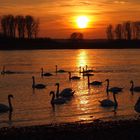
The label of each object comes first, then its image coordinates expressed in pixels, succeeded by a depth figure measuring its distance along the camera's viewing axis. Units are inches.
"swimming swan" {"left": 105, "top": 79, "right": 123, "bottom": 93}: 1105.4
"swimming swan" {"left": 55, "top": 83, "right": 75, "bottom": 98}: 1013.5
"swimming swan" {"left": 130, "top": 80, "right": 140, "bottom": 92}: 1128.3
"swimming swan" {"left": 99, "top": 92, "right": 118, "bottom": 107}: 861.2
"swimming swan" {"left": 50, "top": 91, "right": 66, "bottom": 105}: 900.6
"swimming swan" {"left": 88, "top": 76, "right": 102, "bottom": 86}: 1300.7
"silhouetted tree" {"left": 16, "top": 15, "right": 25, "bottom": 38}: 5047.7
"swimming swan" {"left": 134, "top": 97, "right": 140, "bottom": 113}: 758.2
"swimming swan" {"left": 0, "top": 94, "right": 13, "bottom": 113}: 808.9
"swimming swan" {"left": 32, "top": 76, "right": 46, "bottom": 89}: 1223.4
